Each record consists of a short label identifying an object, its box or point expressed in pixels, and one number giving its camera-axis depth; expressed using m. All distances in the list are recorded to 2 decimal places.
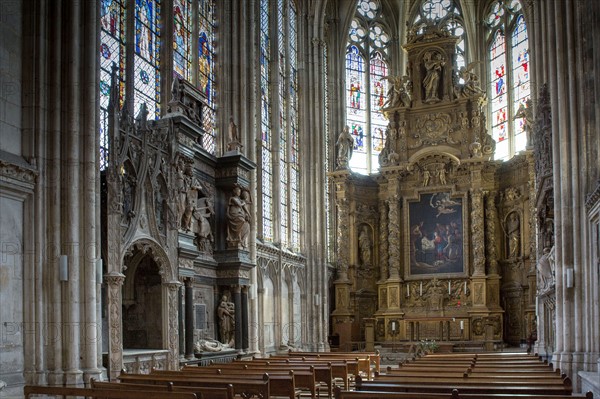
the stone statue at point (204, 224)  23.67
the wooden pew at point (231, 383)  12.27
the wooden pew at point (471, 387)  10.63
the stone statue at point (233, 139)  25.97
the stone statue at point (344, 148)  38.75
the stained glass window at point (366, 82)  42.31
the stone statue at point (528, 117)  34.47
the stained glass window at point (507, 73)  39.44
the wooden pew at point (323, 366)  16.02
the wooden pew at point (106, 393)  9.36
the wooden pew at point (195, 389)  10.30
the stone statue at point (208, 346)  22.52
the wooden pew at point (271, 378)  13.31
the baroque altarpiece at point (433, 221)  36.47
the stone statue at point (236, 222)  24.81
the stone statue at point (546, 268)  21.88
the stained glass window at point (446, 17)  42.56
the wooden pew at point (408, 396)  9.02
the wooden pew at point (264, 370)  14.95
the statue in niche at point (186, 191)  21.77
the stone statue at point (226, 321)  24.53
